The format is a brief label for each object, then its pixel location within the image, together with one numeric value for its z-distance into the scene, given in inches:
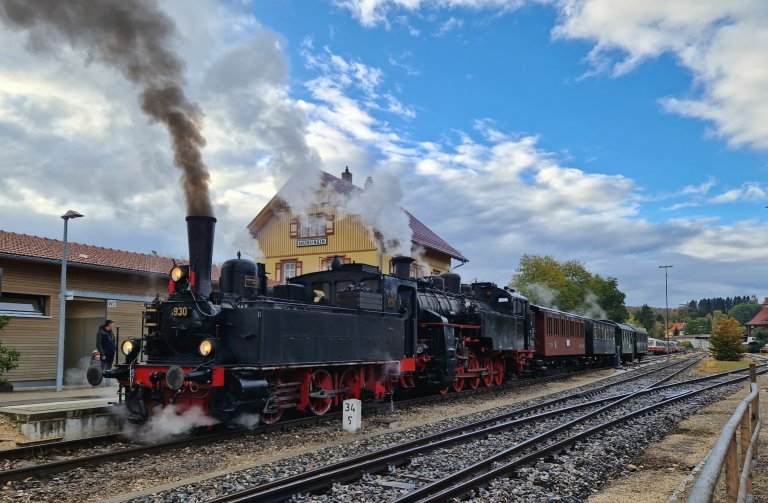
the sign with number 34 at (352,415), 404.5
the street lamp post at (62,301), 578.2
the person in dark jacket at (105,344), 465.7
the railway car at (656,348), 2546.8
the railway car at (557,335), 896.3
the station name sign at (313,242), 1202.6
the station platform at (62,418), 355.9
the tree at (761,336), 3401.1
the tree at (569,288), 2174.0
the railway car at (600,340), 1144.8
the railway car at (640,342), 1641.2
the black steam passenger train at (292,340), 369.7
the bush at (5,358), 436.8
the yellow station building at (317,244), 1158.3
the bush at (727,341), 1395.2
